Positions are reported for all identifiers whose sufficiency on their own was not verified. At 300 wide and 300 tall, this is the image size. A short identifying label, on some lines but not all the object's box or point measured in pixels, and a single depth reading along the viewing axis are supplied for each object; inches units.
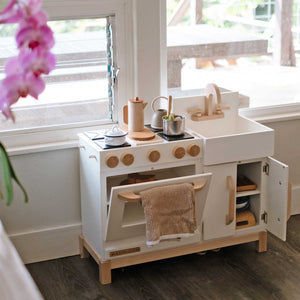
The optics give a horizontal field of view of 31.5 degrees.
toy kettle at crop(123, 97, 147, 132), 99.8
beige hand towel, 91.2
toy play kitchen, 92.8
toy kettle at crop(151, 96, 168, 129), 103.7
